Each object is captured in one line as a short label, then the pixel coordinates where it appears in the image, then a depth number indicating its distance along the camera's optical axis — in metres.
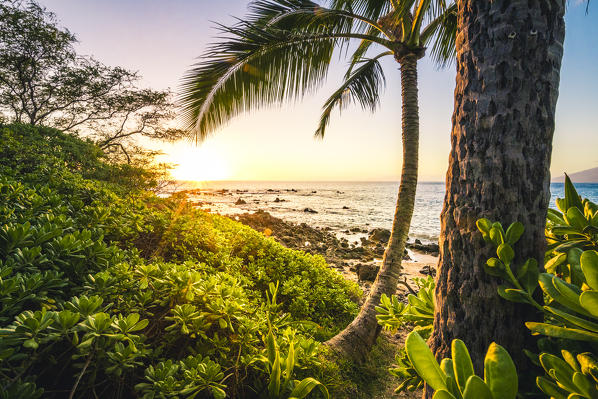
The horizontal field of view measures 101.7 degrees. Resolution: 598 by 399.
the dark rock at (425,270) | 7.00
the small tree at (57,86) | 8.26
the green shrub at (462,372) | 0.54
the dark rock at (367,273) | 5.94
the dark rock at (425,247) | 9.64
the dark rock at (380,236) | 11.43
